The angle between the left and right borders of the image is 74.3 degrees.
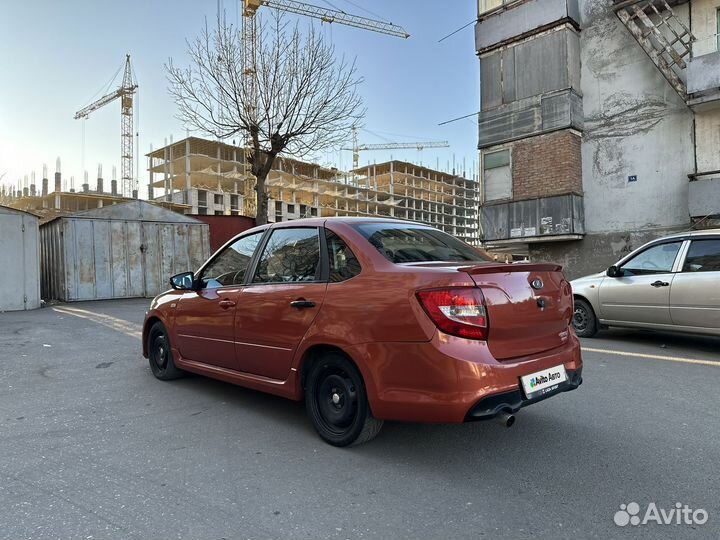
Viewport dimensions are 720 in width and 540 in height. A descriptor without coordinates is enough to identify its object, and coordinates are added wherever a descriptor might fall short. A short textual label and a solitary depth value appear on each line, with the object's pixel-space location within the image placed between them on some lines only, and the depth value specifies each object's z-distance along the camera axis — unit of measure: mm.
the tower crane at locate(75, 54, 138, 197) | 92750
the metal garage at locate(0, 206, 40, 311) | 11812
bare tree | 16641
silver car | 6301
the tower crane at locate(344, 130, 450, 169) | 140375
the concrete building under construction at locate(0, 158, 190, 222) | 64688
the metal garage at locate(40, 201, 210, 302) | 14219
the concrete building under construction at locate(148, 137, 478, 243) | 81312
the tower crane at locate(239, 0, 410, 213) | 48328
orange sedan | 2770
